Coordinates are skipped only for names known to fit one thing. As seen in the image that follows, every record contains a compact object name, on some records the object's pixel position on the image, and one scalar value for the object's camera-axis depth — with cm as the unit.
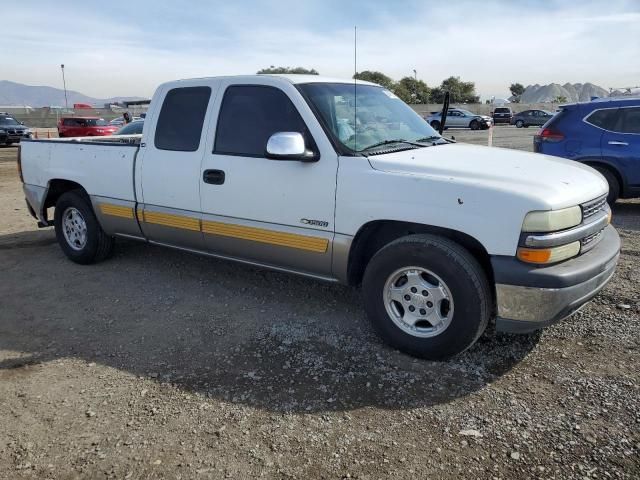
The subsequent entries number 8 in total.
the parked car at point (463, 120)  3538
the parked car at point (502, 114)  4172
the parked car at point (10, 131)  2278
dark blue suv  761
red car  2284
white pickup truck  316
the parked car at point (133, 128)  1280
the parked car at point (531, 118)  3538
